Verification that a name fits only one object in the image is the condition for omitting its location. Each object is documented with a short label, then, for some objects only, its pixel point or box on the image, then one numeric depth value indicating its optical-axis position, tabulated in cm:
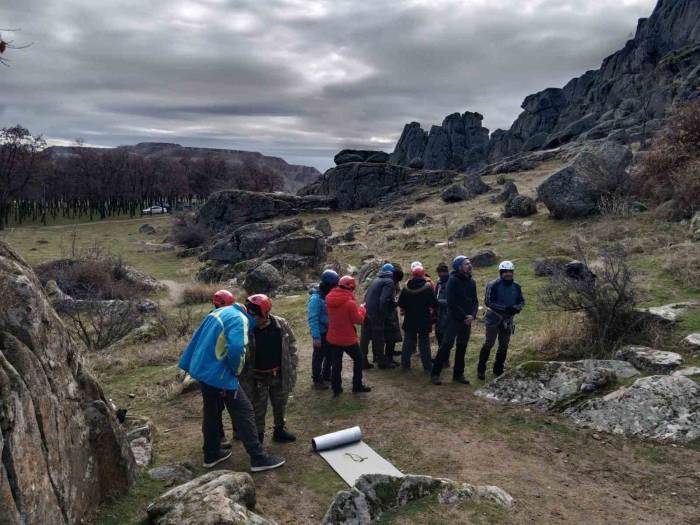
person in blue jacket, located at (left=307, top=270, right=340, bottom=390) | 925
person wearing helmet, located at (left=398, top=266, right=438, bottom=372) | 959
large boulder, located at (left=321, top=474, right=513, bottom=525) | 507
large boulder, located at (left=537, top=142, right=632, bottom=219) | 2398
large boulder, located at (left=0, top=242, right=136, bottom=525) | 390
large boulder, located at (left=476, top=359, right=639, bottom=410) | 812
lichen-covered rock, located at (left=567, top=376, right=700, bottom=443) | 689
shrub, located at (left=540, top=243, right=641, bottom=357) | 962
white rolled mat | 657
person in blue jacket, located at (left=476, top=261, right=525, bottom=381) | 920
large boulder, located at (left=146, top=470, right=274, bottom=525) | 443
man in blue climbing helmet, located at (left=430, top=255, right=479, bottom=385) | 911
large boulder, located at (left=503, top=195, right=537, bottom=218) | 2891
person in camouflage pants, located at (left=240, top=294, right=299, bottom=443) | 696
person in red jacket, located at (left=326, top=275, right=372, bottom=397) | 897
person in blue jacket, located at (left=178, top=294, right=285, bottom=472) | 623
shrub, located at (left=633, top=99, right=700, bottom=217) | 2021
